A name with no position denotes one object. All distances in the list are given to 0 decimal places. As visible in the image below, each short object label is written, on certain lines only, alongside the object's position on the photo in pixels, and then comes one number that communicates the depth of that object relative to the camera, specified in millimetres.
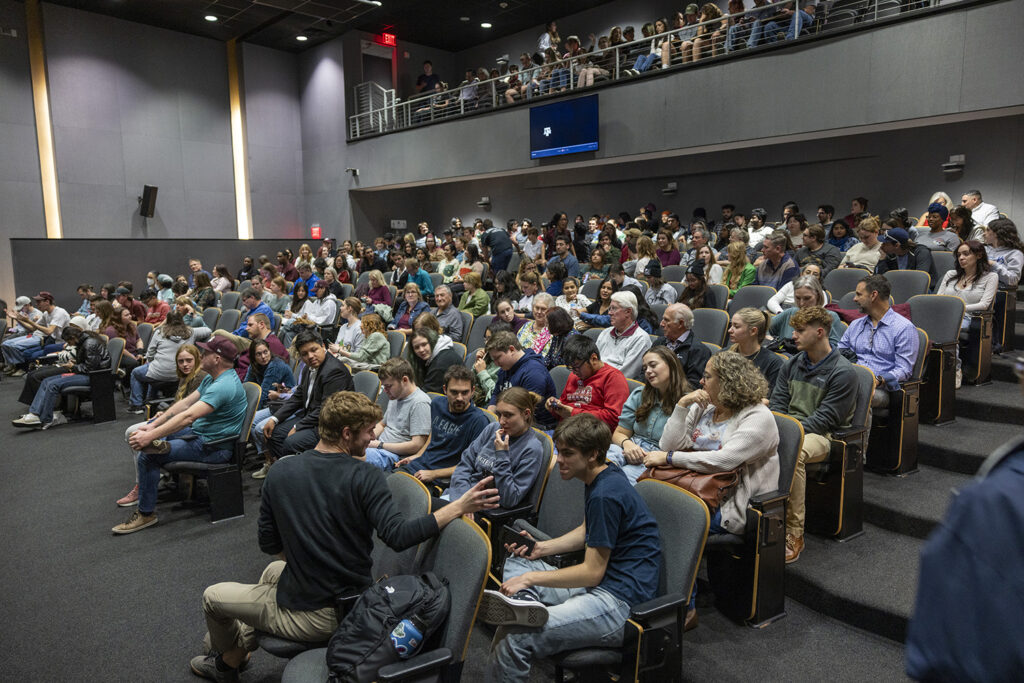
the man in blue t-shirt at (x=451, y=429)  3156
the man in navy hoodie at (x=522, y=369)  3578
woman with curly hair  2518
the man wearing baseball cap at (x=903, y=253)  5129
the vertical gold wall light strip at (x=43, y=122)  11422
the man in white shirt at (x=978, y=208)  6309
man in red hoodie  3316
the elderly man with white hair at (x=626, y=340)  3979
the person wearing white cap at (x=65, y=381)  6367
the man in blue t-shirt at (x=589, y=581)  1932
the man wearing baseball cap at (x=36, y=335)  8969
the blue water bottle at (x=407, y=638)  1723
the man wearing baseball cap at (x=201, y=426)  3887
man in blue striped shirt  3580
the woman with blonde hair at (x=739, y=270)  5691
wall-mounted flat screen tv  9430
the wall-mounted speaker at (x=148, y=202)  12586
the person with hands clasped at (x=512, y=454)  2689
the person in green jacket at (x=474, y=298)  6729
